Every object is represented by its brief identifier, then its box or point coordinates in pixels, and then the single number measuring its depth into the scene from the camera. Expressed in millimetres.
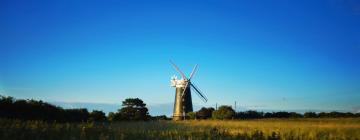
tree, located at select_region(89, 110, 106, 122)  74381
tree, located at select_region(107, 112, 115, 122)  80844
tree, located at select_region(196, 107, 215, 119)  94938
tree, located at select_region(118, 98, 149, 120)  88125
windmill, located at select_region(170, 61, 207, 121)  93938
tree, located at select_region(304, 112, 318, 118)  82112
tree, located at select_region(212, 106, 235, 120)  84438
